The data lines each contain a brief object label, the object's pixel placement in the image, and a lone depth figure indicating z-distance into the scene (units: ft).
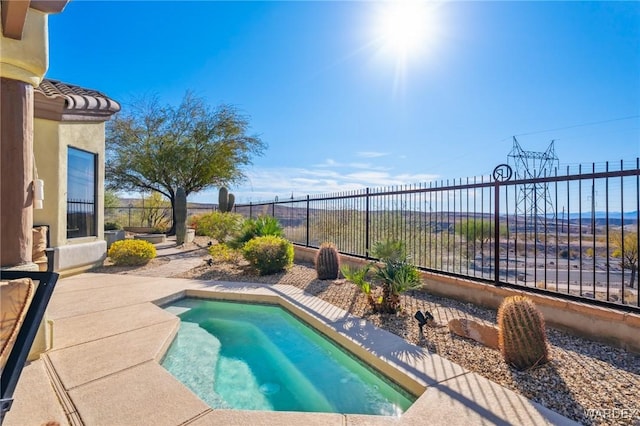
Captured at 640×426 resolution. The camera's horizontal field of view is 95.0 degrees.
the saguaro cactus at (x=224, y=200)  51.16
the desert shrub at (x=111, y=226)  45.78
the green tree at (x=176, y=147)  50.34
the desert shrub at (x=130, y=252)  27.07
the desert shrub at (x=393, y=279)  15.06
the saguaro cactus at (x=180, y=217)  40.75
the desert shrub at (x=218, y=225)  40.65
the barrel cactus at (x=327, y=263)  22.91
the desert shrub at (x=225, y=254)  28.76
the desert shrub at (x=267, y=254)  24.11
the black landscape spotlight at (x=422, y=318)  12.92
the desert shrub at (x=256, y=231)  28.71
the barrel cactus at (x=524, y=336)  9.66
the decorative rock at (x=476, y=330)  11.38
